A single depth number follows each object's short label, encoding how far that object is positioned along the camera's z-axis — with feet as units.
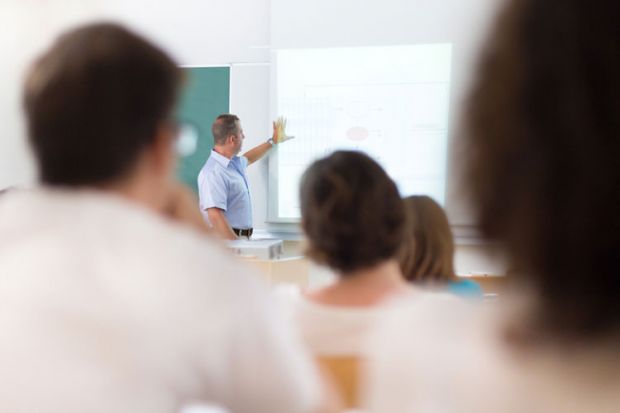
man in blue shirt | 15.87
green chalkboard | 17.13
